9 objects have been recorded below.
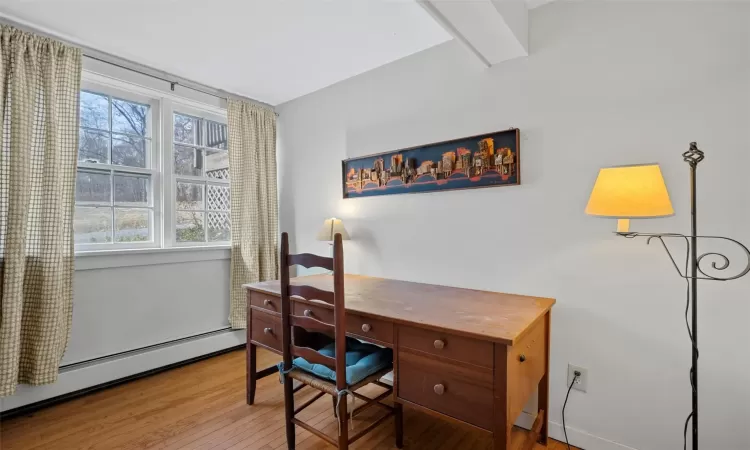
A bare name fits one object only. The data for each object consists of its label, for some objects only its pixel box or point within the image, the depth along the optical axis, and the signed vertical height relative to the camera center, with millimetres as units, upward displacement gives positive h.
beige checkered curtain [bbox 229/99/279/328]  3027 +215
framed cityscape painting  1946 +355
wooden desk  1209 -502
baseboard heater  2074 -1124
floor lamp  1307 +59
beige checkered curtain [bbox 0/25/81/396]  1929 +130
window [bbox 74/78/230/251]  2432 +413
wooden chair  1459 -607
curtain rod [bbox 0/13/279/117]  2020 +1185
